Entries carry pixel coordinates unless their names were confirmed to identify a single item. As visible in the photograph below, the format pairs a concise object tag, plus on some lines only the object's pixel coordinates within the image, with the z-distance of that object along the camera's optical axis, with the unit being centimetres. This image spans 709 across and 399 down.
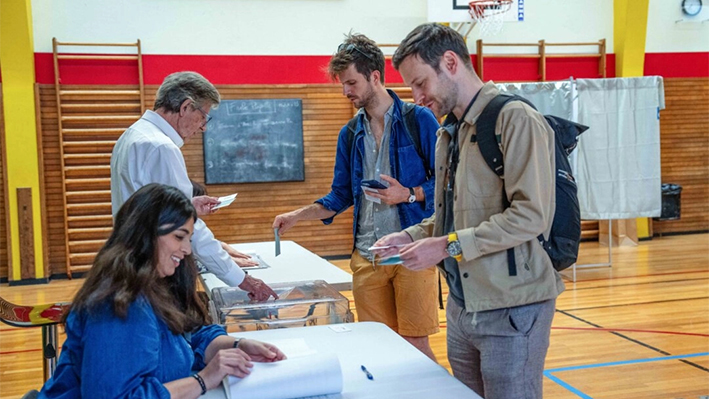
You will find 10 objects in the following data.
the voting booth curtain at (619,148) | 705
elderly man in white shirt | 252
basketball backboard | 783
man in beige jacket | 169
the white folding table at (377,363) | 162
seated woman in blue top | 146
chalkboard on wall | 779
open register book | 159
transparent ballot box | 248
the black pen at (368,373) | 173
